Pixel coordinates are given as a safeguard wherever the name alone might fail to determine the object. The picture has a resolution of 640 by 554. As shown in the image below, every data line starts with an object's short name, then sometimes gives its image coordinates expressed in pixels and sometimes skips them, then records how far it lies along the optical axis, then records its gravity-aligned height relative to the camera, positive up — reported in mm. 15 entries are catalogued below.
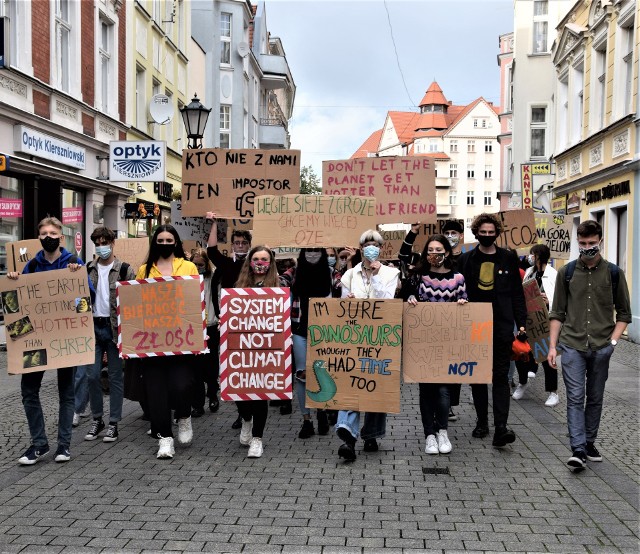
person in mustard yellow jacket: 6523 -997
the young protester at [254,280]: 6773 -208
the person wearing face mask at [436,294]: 6680 -317
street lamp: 14719 +2557
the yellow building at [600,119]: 16875 +3435
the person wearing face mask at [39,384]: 6285 -1063
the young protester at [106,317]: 7242 -566
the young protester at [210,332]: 8352 -811
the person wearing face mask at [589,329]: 6270 -565
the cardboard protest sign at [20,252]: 7048 +24
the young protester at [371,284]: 6652 -231
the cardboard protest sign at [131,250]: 9125 +62
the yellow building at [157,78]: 22953 +5777
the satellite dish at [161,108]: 21281 +3944
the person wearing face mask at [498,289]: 6969 -281
